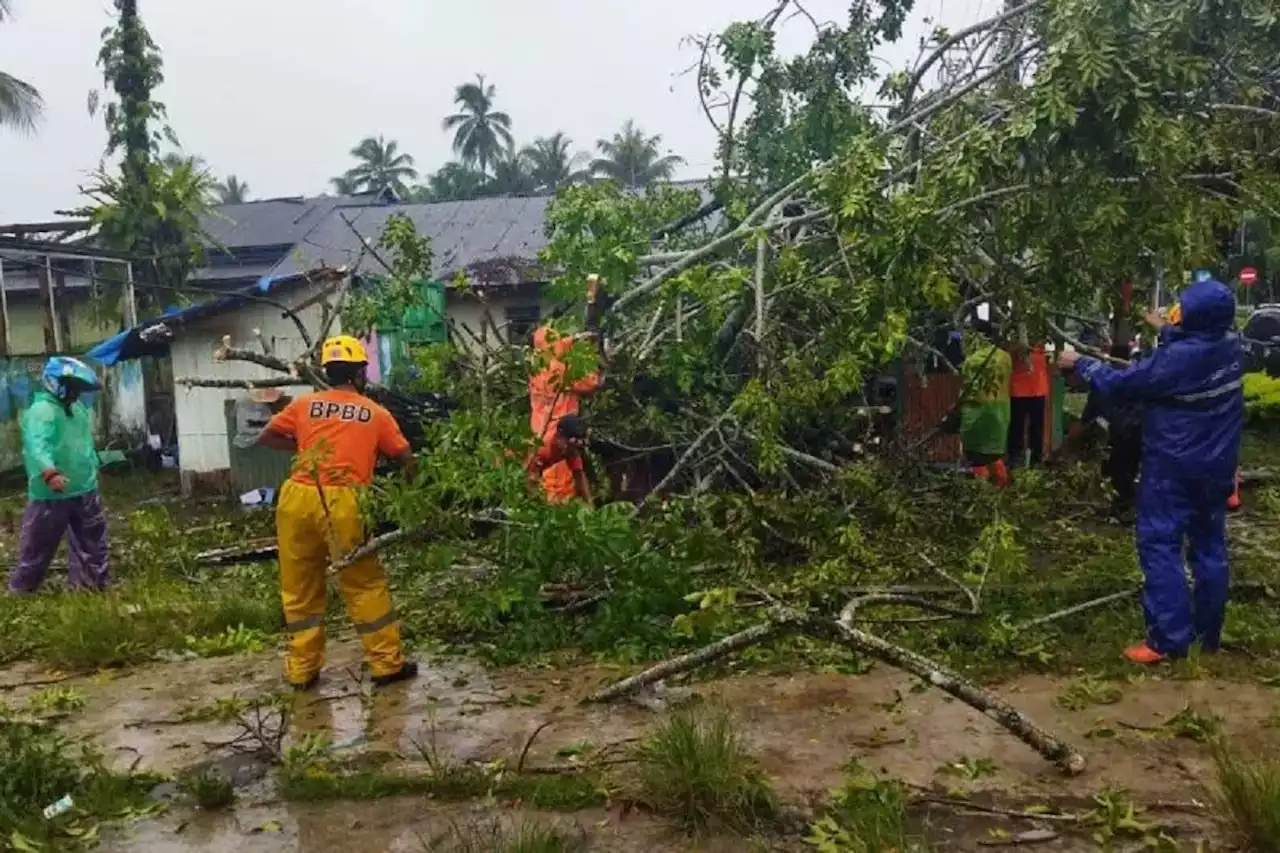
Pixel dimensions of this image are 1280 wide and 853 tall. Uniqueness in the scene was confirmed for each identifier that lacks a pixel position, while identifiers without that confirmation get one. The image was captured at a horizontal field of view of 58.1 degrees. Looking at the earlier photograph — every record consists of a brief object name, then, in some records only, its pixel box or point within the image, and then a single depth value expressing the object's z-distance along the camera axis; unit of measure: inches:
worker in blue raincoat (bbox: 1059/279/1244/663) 187.3
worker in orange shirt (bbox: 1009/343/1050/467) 340.5
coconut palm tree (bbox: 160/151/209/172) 633.6
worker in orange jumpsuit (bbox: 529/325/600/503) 244.1
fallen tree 203.6
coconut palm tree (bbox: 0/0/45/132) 766.5
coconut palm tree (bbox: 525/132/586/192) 1817.2
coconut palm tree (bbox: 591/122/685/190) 1717.5
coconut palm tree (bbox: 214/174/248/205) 1822.1
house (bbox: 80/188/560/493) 478.9
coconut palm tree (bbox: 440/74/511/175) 1881.2
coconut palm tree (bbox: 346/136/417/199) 1895.9
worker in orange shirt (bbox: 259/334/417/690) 193.3
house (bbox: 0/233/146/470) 566.3
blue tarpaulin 475.5
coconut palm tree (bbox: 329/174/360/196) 1910.7
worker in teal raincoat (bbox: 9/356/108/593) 275.6
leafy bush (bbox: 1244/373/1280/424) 460.8
